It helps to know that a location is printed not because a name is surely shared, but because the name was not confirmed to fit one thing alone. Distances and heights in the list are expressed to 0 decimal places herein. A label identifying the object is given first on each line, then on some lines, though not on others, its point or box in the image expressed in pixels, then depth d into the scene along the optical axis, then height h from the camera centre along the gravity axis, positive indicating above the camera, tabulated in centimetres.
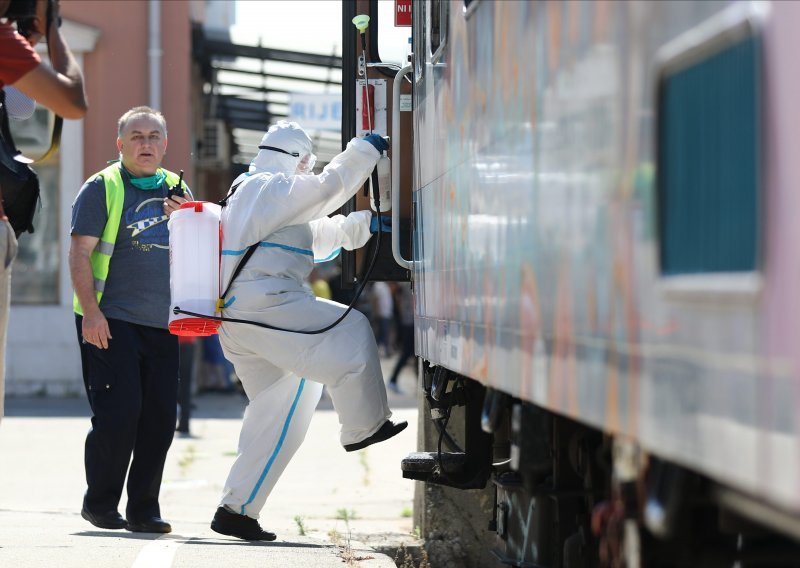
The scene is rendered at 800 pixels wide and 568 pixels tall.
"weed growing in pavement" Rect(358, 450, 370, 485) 1873 -134
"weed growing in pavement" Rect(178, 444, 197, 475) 1931 -128
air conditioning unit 3728 +175
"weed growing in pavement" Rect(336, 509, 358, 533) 1497 -129
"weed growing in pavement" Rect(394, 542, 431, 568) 1253 -125
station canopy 3203 +241
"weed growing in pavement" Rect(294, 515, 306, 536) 1333 -118
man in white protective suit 1148 -24
